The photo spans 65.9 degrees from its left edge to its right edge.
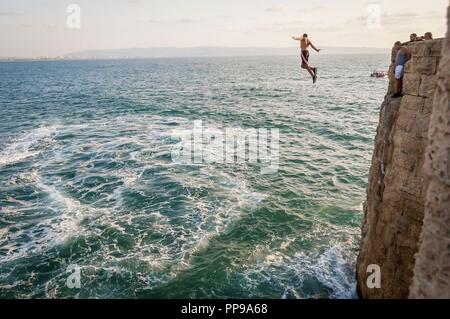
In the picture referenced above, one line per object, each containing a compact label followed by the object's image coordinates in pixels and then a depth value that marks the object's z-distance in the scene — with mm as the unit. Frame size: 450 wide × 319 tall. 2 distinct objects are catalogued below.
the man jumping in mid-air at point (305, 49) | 15881
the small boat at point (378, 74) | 95188
